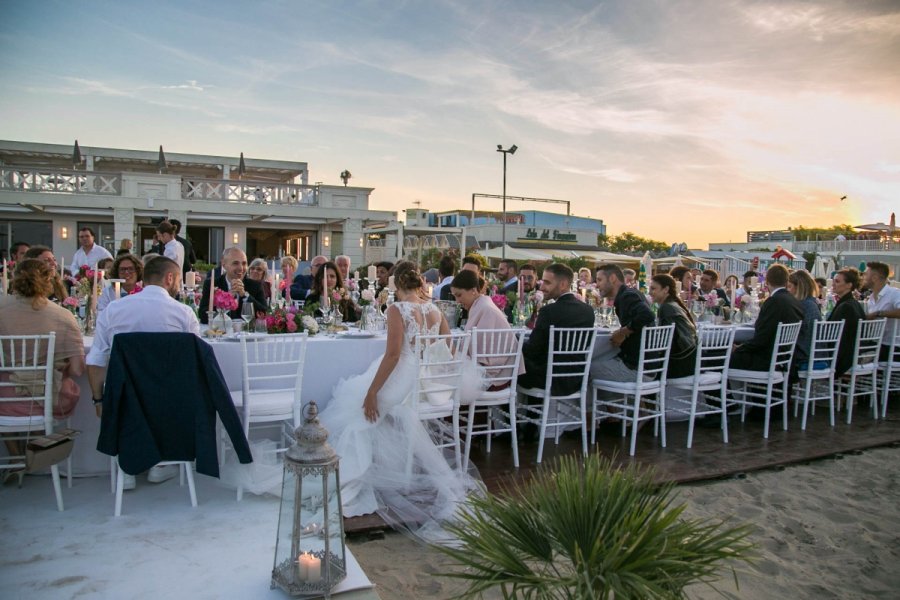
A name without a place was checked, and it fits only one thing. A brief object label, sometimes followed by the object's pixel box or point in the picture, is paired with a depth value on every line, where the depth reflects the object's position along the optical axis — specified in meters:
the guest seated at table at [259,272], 6.59
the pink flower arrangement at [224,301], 4.62
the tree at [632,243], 72.44
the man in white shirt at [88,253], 8.16
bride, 3.75
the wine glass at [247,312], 4.76
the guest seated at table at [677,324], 5.50
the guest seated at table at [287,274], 5.52
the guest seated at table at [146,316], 3.53
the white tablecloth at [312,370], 4.11
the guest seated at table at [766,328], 5.92
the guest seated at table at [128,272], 4.96
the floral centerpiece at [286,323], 4.78
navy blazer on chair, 3.39
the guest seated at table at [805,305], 6.41
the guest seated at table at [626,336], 5.26
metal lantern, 2.52
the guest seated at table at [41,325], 3.62
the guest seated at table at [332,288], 5.93
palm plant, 1.48
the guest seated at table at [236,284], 5.32
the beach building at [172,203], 17.70
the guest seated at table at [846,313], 6.54
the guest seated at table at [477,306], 4.87
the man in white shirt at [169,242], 7.34
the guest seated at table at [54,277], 4.29
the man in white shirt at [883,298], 6.80
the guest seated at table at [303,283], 7.22
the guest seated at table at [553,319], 4.90
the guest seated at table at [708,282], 8.15
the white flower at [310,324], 4.75
